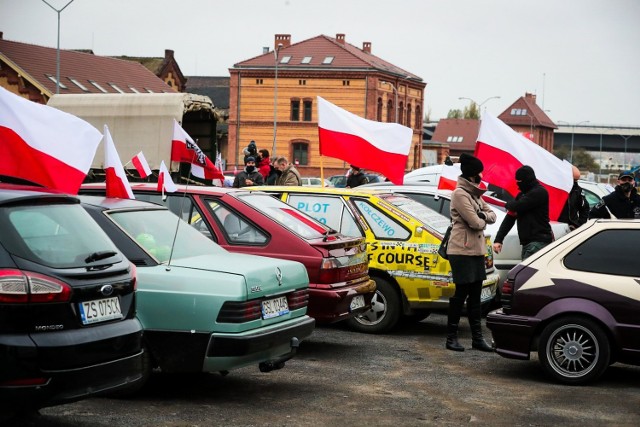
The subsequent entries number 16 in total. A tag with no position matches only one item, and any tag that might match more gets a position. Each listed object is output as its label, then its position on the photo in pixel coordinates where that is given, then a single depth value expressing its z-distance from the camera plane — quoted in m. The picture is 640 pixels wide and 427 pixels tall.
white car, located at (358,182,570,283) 13.84
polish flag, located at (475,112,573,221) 13.11
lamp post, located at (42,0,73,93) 41.74
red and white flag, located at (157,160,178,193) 9.95
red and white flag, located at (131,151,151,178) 11.96
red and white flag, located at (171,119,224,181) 11.86
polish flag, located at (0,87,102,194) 8.60
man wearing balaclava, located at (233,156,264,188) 16.89
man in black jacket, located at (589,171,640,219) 15.55
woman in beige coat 10.44
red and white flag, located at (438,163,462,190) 16.22
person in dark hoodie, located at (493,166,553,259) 11.80
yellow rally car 11.41
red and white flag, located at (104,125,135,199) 9.32
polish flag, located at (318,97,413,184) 14.20
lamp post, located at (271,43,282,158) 78.94
